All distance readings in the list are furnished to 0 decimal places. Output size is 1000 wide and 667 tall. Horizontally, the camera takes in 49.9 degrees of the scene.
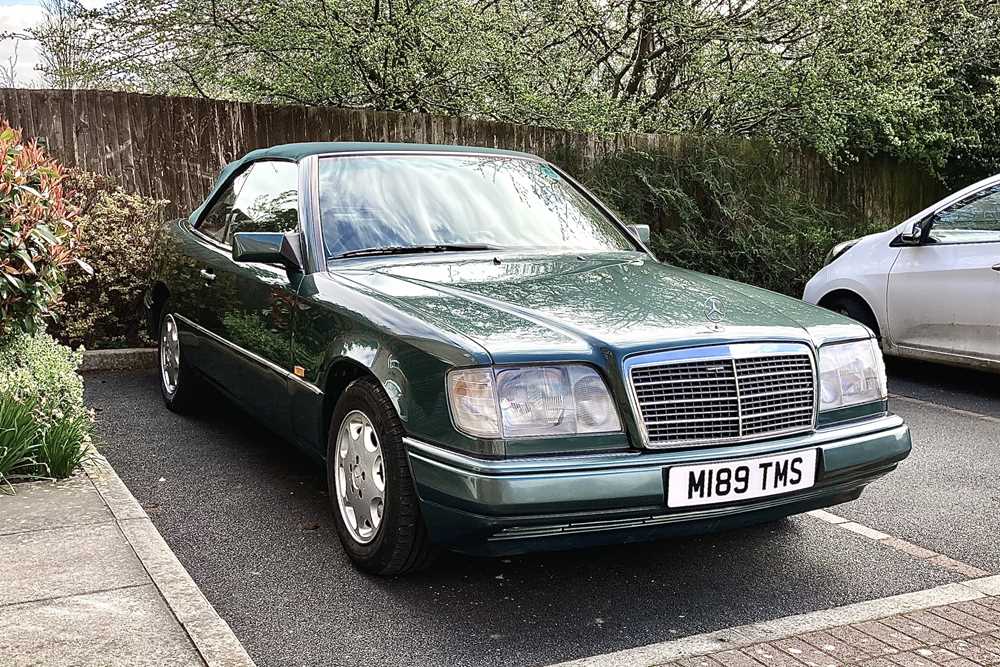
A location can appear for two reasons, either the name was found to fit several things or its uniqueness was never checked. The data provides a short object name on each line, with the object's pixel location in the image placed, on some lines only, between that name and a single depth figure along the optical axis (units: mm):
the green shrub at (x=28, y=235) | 4957
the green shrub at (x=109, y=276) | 8047
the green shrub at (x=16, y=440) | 4500
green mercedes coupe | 3396
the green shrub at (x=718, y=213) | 11258
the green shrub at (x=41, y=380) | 4688
